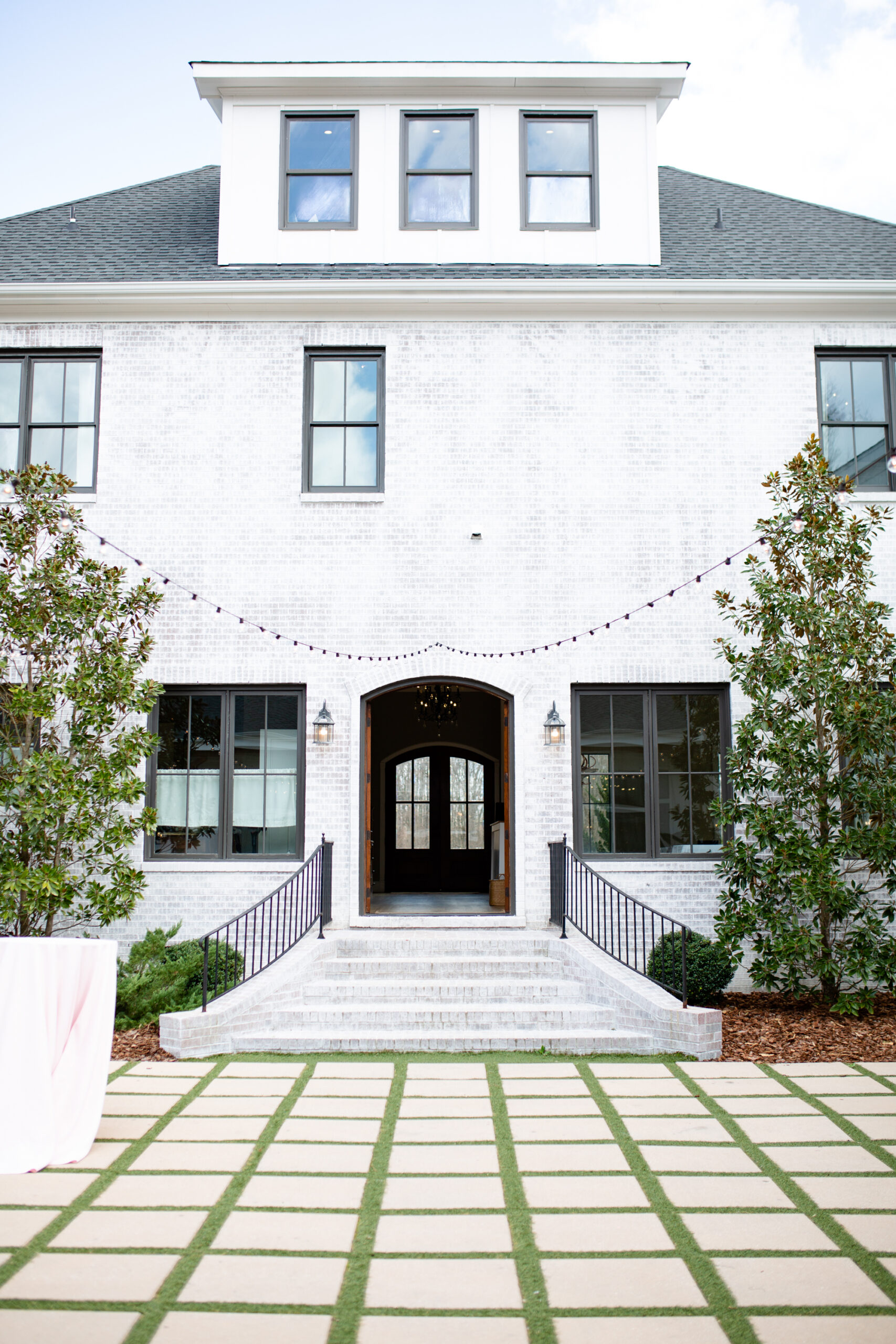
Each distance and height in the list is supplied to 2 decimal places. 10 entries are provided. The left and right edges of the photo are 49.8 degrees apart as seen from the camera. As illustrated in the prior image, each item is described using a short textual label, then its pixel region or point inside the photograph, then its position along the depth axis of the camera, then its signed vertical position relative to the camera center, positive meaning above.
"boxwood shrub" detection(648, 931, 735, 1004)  7.89 -1.42
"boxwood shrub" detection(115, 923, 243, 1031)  7.64 -1.54
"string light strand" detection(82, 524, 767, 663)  9.48 +1.64
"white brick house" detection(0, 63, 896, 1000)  9.49 +3.55
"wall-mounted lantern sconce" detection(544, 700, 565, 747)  9.38 +0.60
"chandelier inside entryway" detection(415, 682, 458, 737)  13.41 +1.24
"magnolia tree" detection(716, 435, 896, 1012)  7.79 +0.29
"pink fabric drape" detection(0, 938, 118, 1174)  4.81 -1.28
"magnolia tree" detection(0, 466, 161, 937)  7.82 +0.60
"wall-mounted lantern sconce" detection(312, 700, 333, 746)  9.32 +0.63
